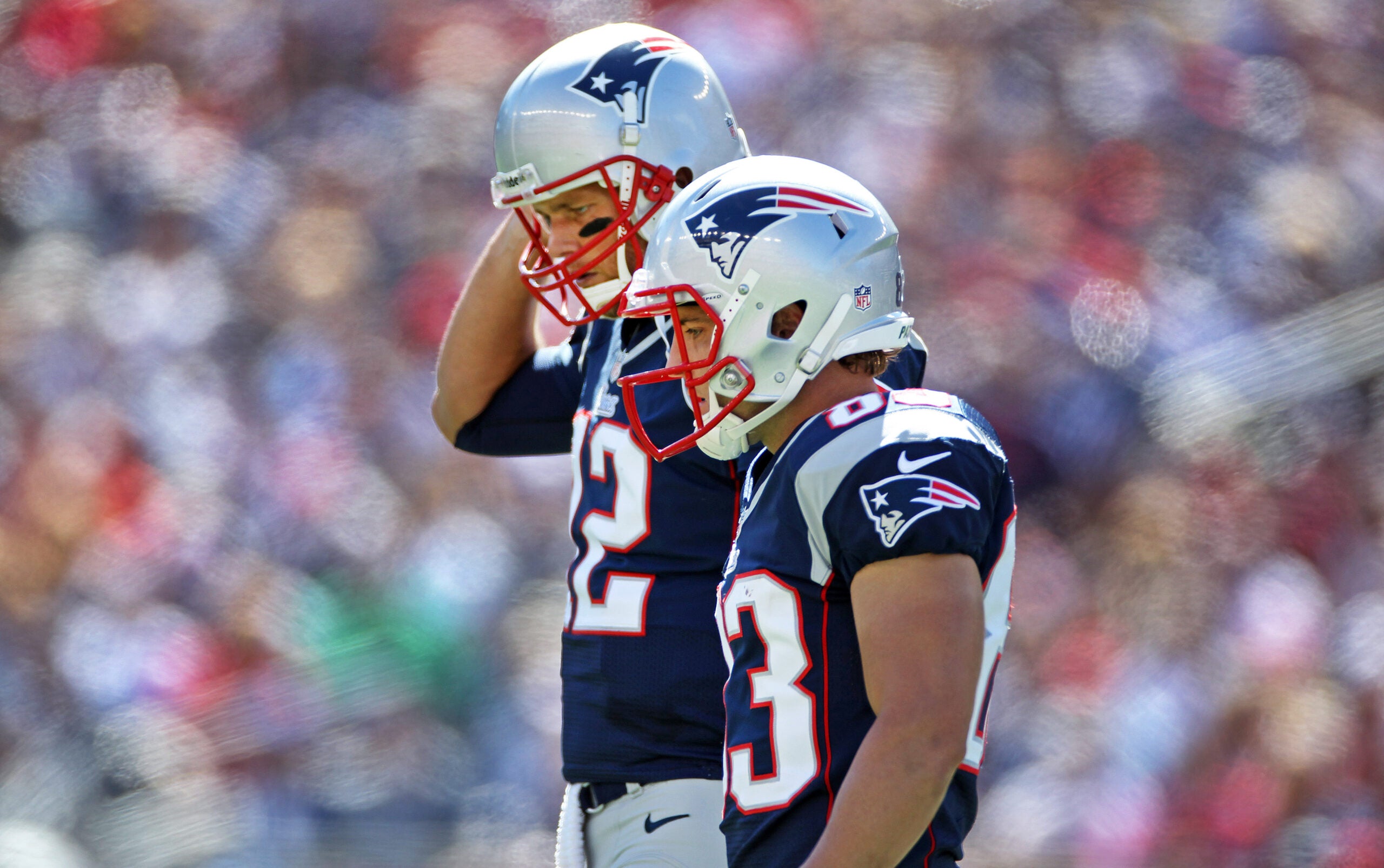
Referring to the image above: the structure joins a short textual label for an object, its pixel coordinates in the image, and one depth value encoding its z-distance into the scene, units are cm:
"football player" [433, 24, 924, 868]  1914
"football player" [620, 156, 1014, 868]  1852
